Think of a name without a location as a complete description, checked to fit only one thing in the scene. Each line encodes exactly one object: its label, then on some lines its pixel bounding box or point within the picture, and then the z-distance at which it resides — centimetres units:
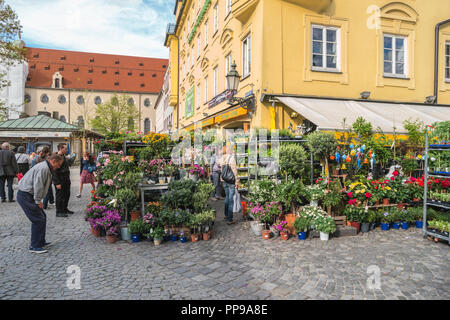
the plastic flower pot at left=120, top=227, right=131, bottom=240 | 595
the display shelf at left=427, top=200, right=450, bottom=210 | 553
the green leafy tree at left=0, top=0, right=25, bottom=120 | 1681
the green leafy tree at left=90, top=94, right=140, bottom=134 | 4175
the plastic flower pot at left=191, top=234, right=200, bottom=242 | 584
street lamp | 1013
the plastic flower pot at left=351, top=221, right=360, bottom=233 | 636
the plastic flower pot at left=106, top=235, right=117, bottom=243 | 572
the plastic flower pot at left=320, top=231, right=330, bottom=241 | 580
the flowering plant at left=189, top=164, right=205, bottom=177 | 782
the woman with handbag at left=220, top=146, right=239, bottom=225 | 707
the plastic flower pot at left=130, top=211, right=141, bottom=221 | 650
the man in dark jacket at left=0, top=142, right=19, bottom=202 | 998
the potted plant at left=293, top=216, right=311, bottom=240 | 585
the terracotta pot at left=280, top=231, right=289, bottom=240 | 593
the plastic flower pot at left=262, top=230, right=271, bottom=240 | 607
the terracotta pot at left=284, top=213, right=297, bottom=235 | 615
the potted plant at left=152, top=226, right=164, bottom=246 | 561
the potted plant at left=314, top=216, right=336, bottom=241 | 578
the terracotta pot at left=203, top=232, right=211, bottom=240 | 597
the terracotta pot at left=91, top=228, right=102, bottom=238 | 614
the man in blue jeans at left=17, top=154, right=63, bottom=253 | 522
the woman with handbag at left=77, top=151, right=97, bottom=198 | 1031
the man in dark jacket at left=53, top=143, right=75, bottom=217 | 792
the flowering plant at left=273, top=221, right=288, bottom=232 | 596
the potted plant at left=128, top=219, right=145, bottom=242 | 577
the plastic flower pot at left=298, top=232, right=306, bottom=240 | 587
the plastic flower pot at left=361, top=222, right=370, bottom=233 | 639
